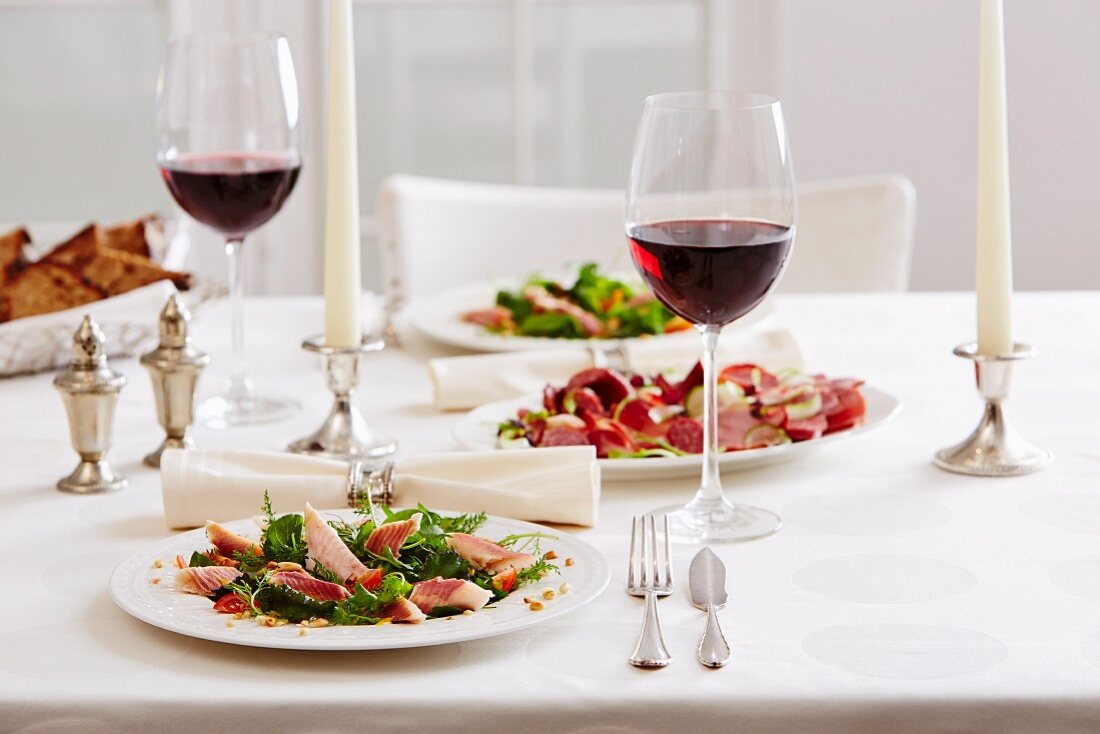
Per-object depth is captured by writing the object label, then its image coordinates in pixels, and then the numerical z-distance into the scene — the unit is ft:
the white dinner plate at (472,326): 6.54
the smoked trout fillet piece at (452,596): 4.55
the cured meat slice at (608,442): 5.41
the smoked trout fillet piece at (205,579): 4.64
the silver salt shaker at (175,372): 5.56
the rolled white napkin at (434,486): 5.06
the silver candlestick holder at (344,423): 5.55
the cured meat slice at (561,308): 6.63
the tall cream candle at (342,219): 5.53
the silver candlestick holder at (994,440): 5.44
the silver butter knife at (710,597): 4.50
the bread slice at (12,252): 6.86
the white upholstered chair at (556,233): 9.16
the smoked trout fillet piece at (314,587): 4.55
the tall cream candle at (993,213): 5.45
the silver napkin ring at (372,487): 5.11
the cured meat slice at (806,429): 5.45
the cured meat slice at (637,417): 5.53
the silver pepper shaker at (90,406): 5.36
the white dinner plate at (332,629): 4.44
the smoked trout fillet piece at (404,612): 4.51
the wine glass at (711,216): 4.93
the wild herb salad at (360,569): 4.54
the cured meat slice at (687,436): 5.40
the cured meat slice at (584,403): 5.58
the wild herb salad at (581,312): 6.62
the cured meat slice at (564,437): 5.41
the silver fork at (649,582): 4.49
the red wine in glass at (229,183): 5.97
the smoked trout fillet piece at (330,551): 4.63
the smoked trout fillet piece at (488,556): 4.67
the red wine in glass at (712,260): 4.99
